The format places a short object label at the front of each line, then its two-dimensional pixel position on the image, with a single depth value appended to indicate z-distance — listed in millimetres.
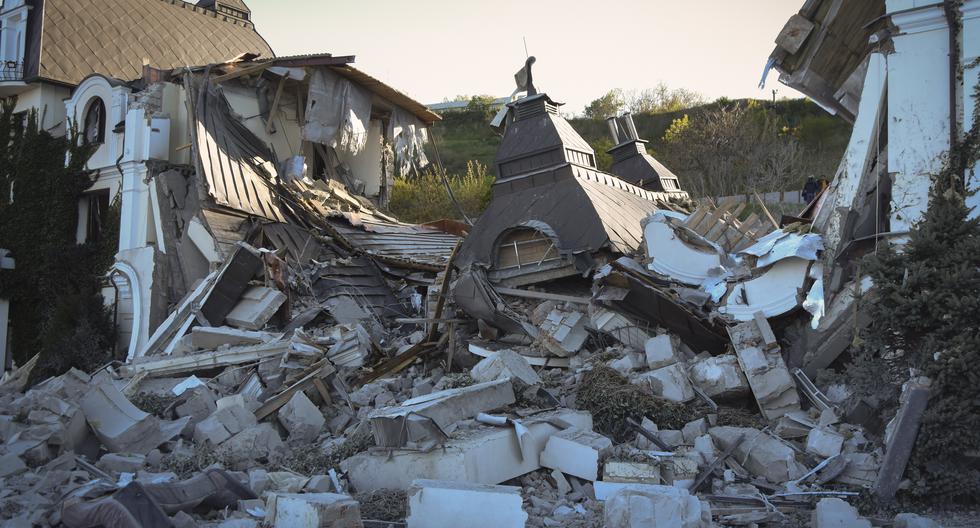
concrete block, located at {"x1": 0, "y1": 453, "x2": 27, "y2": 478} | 7441
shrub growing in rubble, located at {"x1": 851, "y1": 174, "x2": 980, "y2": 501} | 6586
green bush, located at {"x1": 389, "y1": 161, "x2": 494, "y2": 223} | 25719
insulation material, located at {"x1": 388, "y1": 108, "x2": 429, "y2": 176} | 20062
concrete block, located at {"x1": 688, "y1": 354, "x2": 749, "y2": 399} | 9195
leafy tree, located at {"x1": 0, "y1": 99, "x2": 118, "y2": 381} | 17844
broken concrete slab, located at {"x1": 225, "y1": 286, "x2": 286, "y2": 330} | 13461
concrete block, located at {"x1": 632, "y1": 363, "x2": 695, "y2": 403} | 9148
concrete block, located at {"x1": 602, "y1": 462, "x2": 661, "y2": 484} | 7180
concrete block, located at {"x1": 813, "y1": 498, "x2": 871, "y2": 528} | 5848
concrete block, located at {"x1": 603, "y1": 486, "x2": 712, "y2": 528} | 5500
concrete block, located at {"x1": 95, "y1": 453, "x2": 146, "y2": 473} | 8031
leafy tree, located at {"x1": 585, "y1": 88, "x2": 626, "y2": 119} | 43094
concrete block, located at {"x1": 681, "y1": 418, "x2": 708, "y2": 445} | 8391
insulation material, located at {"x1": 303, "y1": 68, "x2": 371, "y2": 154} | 17781
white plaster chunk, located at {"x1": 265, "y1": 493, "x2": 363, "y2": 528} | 5766
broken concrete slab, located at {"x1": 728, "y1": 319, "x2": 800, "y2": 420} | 8922
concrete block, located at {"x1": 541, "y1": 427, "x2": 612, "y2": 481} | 7488
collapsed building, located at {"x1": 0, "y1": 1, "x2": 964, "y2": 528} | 6879
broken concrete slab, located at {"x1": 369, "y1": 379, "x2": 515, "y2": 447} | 7469
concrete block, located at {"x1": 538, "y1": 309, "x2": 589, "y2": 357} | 10859
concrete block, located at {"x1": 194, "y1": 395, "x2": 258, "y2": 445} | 8938
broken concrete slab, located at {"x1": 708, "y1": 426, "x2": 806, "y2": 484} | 7652
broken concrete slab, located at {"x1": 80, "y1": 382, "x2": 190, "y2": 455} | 8703
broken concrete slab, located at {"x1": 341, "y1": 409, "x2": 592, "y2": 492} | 7180
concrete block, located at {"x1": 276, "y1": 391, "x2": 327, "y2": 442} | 9383
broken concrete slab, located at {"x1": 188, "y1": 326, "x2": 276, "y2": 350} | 12523
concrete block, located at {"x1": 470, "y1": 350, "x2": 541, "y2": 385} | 9261
